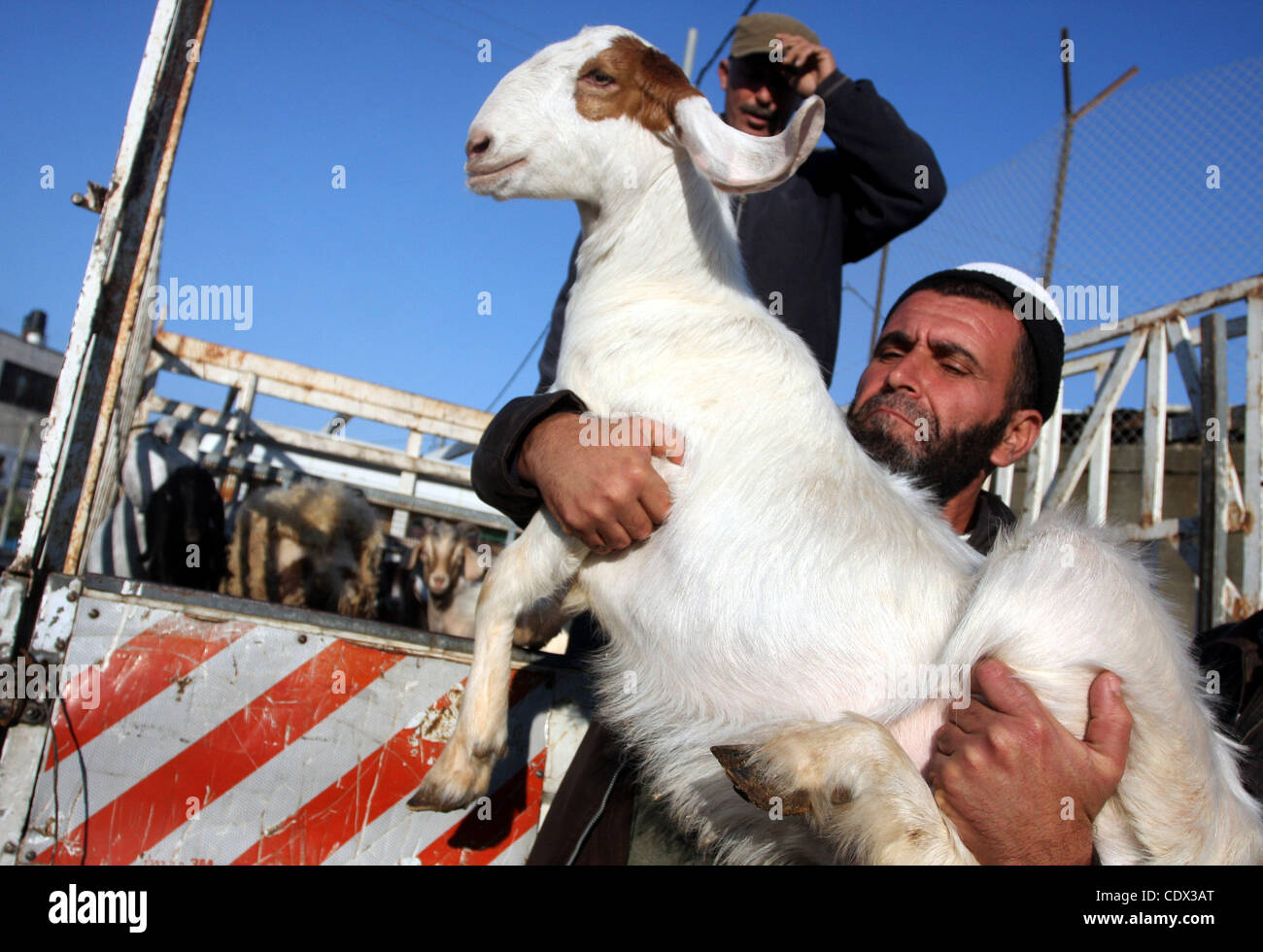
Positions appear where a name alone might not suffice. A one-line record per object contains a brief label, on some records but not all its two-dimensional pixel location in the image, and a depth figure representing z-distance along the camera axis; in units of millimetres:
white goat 1487
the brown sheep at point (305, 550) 4332
